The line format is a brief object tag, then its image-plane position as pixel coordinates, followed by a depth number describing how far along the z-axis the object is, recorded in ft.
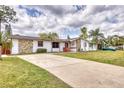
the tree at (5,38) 20.51
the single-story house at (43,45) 34.14
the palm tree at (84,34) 49.73
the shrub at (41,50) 37.67
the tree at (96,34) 65.88
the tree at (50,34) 68.39
